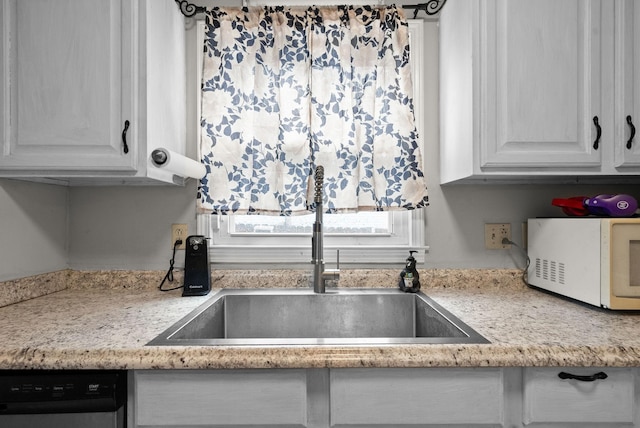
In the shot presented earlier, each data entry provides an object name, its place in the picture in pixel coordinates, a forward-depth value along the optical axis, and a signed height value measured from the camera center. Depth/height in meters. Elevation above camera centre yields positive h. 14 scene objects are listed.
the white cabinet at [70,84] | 1.26 +0.44
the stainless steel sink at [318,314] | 1.50 -0.42
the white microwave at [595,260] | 1.19 -0.16
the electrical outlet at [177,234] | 1.68 -0.10
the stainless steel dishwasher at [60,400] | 0.90 -0.46
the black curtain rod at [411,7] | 1.66 +0.93
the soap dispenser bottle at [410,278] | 1.53 -0.27
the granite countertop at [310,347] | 0.90 -0.34
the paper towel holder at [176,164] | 1.21 +0.17
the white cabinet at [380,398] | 0.93 -0.47
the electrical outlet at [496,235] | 1.67 -0.10
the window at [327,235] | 1.67 -0.10
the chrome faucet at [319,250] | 1.49 -0.15
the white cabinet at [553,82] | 1.32 +0.47
